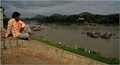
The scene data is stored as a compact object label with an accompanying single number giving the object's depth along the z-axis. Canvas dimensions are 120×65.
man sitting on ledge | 2.23
